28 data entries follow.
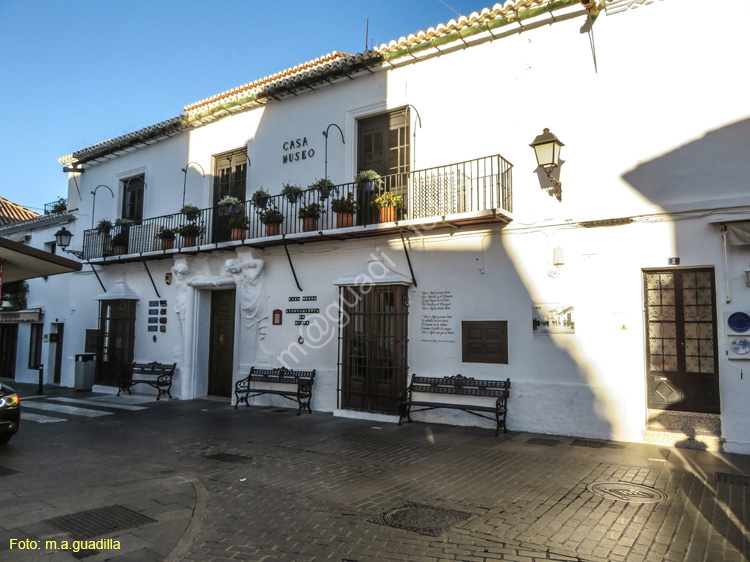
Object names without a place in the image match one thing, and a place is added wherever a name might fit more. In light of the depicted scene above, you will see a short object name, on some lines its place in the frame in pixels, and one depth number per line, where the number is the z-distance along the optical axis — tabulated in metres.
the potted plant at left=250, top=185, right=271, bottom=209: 12.16
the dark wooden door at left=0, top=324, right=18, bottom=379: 19.34
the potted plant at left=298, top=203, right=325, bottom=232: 11.45
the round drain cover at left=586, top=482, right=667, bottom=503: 5.44
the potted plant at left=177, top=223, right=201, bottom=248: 13.64
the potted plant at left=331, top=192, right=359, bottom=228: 10.91
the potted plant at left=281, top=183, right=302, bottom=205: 11.74
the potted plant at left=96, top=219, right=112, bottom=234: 15.77
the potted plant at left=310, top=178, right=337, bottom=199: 11.26
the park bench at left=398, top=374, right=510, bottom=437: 8.97
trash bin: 15.23
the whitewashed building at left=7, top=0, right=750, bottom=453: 8.04
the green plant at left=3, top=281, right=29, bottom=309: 19.14
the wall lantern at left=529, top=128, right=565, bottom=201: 8.64
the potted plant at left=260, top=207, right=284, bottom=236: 12.01
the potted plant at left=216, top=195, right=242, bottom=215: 12.64
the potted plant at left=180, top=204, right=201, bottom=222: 13.82
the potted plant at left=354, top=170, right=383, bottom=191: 10.34
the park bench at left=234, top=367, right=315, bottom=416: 11.18
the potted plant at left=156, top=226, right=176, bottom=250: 14.16
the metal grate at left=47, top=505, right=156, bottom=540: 4.57
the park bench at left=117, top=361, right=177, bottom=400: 13.57
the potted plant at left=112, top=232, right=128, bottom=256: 15.41
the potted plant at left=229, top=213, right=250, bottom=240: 12.58
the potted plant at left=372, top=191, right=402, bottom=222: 10.35
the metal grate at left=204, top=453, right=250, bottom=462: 7.26
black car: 7.78
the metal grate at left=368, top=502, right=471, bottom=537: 4.69
